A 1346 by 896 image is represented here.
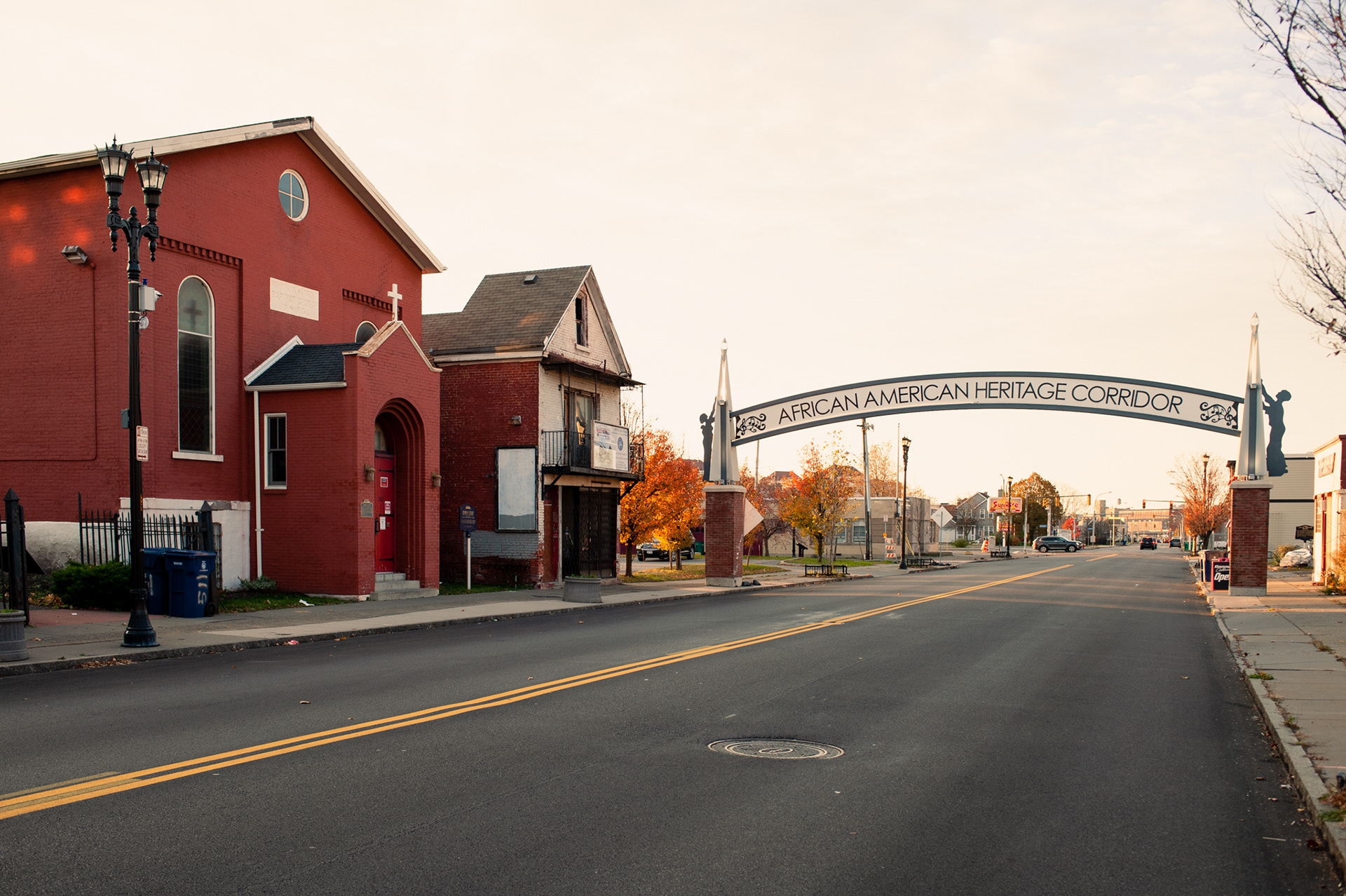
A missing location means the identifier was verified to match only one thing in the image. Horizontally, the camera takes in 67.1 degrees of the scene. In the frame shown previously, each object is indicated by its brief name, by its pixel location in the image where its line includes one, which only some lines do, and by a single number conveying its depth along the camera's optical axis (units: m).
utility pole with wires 61.66
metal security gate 31.67
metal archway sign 29.41
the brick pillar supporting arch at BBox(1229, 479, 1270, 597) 27.08
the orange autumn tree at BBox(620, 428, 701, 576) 37.50
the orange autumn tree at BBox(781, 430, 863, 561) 44.16
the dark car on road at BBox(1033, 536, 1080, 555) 95.69
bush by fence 18.09
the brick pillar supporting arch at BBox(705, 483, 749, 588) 32.34
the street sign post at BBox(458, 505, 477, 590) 26.73
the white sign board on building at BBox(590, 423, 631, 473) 31.64
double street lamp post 13.57
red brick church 20.31
